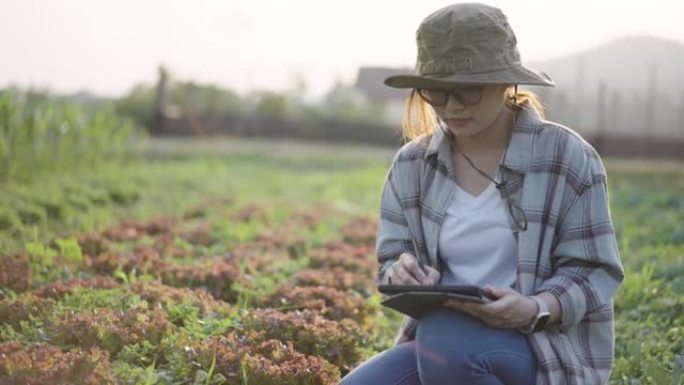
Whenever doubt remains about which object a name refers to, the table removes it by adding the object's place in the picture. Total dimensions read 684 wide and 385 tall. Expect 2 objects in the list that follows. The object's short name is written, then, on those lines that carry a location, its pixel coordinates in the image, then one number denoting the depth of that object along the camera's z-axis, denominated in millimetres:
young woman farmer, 2693
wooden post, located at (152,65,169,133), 21781
